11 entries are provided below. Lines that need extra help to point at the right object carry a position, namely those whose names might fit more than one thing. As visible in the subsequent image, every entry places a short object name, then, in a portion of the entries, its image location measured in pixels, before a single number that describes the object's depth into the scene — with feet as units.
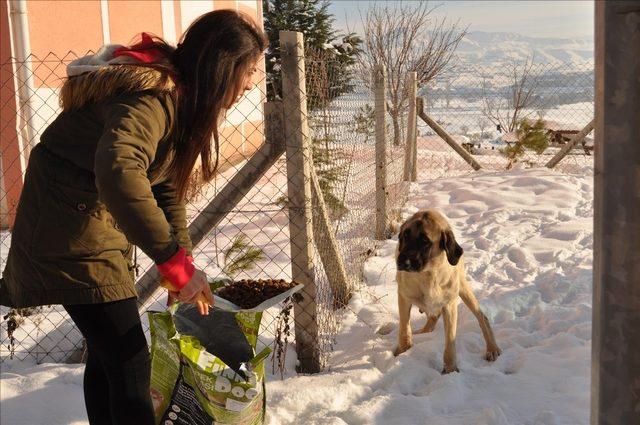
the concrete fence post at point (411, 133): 33.06
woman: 6.41
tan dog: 12.05
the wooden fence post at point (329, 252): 13.08
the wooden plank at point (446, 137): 35.40
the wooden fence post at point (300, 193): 10.90
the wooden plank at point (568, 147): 34.45
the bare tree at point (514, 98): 63.46
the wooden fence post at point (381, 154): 21.52
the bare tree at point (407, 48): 59.11
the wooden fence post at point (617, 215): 3.80
